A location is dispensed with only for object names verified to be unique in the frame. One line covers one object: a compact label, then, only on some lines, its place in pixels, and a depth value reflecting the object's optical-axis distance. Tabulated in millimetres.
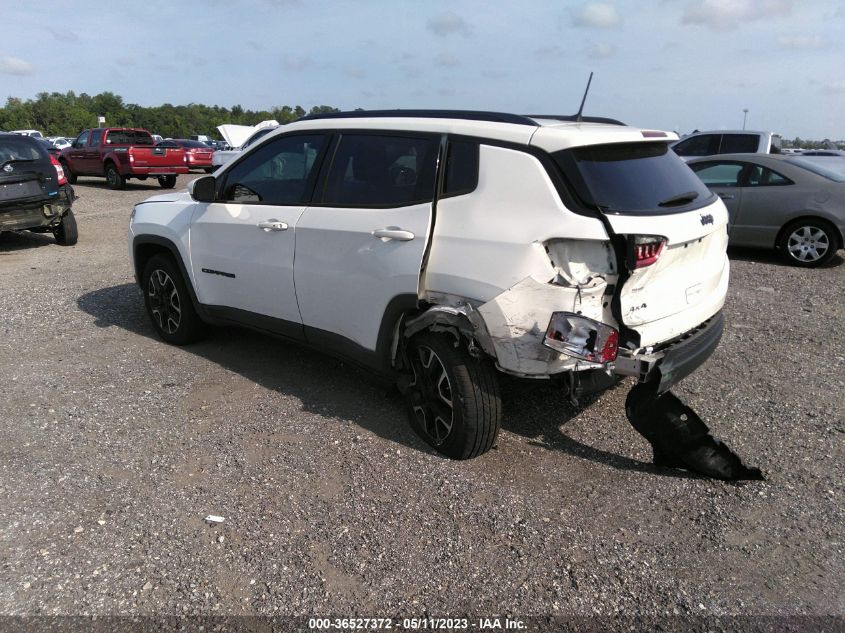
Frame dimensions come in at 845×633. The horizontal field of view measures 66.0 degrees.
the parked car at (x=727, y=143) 12109
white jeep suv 3137
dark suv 9055
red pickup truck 18359
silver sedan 8430
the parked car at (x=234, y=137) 18512
